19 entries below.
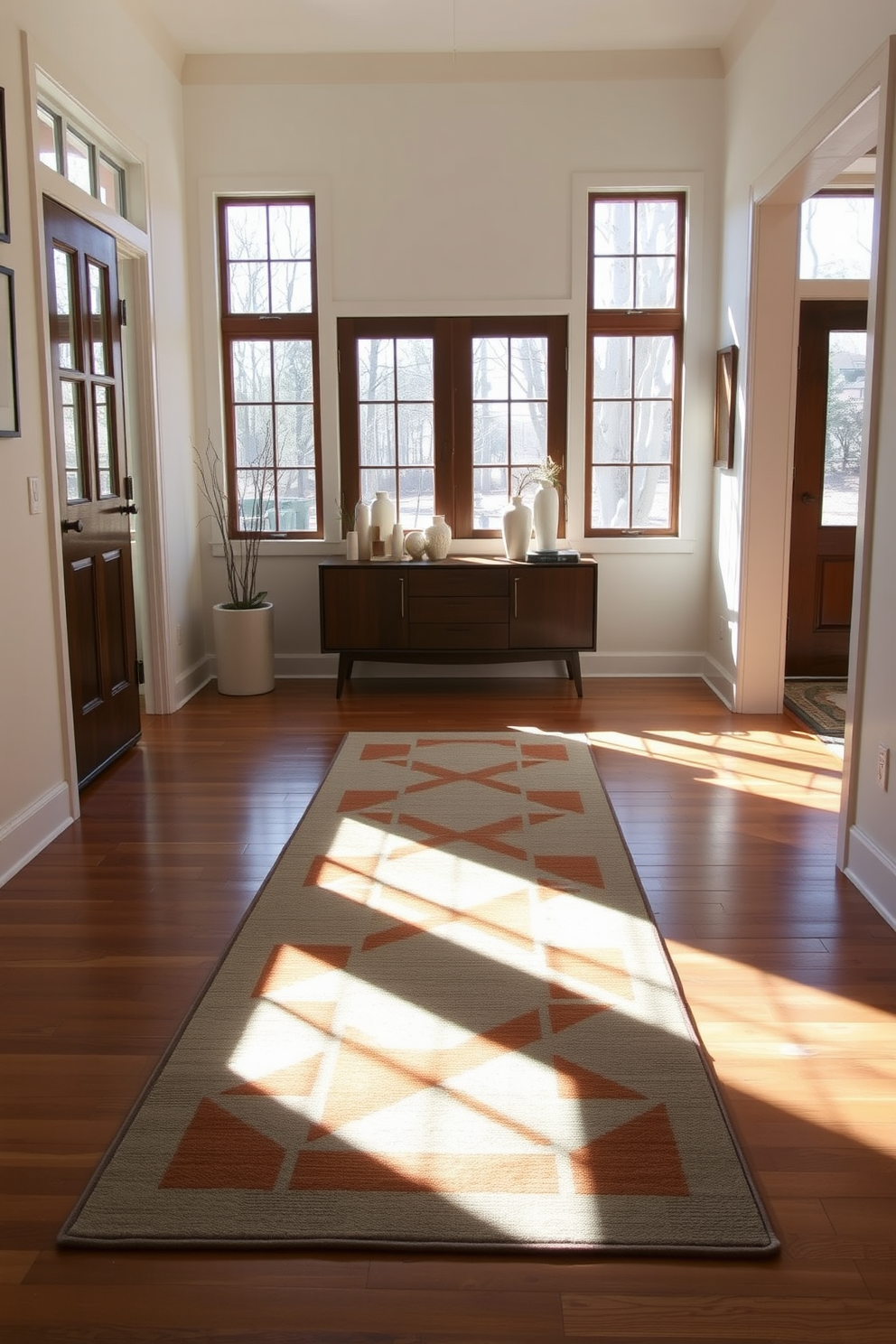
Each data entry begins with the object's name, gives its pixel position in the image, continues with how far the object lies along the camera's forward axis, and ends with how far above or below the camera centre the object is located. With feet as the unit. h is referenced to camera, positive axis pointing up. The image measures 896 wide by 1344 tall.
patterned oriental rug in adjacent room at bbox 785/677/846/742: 18.30 -3.72
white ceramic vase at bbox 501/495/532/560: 20.99 -0.79
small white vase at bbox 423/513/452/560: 21.24 -1.01
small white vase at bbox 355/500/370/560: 21.15 -0.80
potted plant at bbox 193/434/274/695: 20.77 -2.22
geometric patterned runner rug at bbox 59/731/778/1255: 6.75 -4.16
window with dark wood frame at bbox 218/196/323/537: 21.42 +2.23
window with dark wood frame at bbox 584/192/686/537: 21.35 +2.26
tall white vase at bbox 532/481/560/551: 20.90 -0.56
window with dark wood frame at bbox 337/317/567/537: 21.61 +1.38
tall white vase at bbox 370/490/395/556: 21.27 -0.59
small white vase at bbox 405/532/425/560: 21.21 -1.09
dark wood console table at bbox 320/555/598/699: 20.66 -2.21
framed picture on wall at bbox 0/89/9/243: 12.38 +3.09
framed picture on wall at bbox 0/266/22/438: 12.46 +1.28
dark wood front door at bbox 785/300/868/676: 21.47 +0.01
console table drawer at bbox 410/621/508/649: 20.81 -2.66
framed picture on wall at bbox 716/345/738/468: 19.72 +1.41
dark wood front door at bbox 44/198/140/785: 14.73 -0.05
